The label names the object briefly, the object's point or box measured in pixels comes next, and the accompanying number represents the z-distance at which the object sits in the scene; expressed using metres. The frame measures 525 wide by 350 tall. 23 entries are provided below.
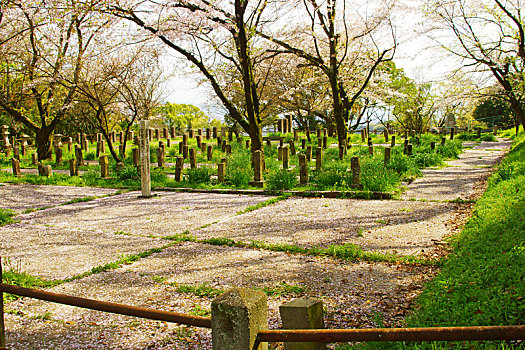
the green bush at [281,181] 10.07
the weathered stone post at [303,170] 10.24
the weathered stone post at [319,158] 11.54
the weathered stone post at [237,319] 1.83
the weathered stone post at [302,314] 1.89
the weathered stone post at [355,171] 9.24
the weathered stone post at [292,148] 17.79
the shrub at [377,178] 8.91
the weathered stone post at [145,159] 9.57
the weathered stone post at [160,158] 15.17
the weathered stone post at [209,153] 17.51
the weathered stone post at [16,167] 13.65
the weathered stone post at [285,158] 13.56
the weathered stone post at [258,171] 10.62
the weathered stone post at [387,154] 12.59
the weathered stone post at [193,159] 13.86
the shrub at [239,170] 10.96
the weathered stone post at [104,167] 13.02
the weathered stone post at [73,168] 13.45
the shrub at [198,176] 11.51
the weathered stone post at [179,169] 11.81
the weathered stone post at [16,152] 18.43
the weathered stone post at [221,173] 11.39
